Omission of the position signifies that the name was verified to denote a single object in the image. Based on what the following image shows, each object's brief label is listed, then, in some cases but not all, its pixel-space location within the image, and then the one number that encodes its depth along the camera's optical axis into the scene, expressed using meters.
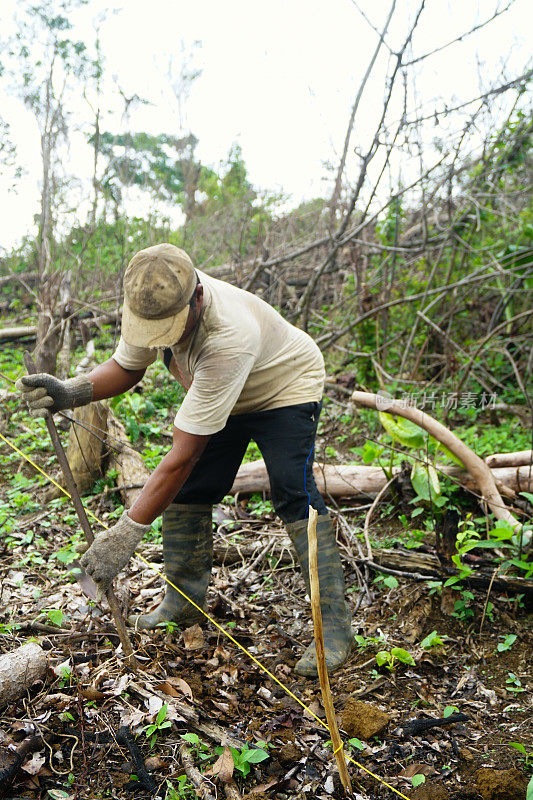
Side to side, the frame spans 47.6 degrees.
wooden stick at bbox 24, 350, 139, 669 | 2.35
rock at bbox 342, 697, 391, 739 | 2.33
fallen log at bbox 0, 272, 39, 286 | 8.86
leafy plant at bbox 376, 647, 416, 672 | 2.75
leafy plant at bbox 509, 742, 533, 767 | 2.10
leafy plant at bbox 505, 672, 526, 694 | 2.65
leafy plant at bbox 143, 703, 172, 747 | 2.10
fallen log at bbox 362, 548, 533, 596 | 3.07
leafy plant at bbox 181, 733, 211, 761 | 2.08
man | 2.36
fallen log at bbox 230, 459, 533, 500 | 3.88
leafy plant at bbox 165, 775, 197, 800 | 1.91
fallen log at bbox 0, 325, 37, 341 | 7.03
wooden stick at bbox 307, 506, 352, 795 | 1.69
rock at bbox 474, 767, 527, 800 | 2.02
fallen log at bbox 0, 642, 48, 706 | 2.15
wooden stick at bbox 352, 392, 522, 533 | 3.60
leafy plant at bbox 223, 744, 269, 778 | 2.06
